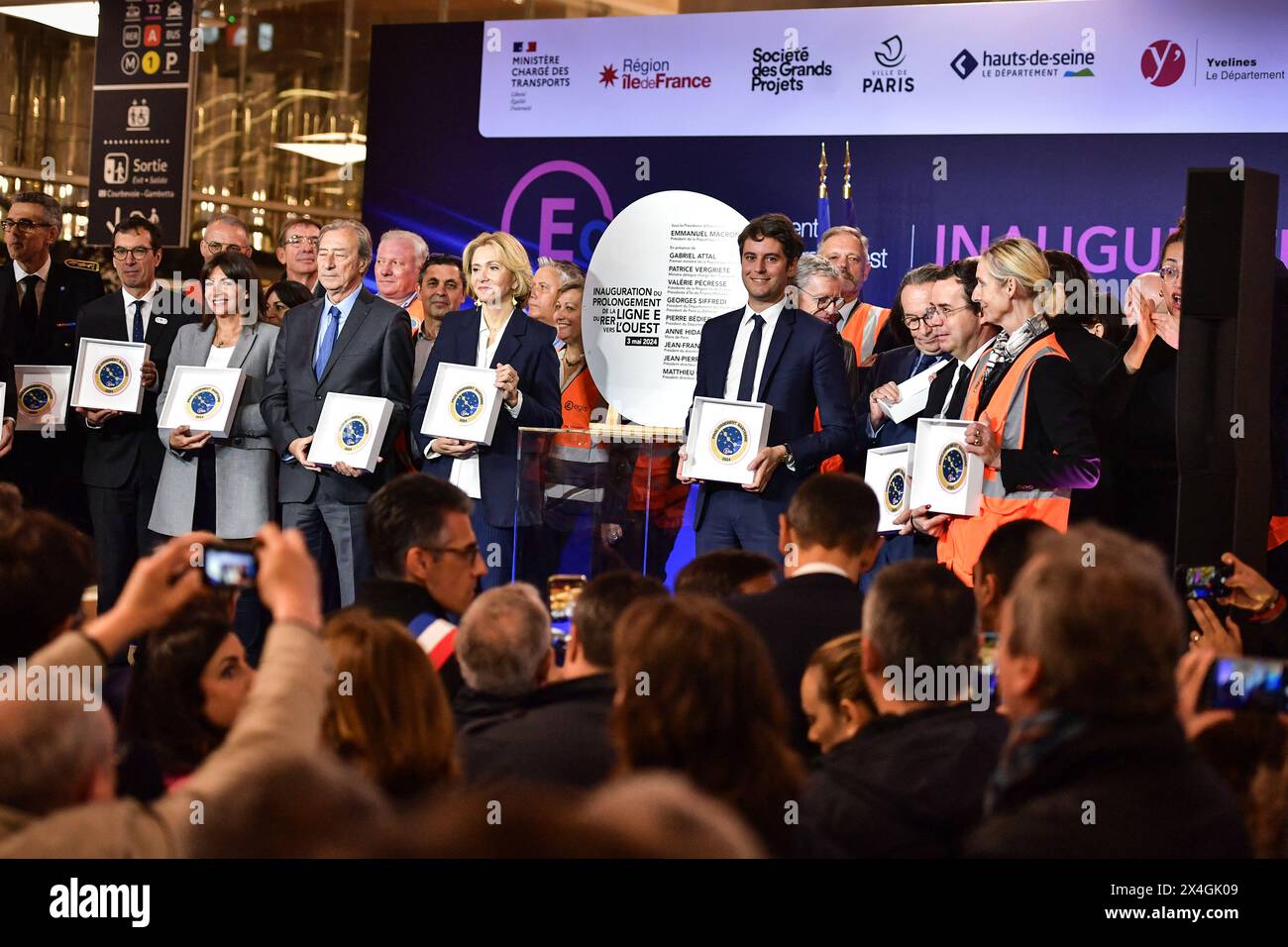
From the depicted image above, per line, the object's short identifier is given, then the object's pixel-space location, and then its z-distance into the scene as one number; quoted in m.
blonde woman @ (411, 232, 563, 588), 6.11
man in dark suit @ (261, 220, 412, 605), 6.20
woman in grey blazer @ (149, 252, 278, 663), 6.36
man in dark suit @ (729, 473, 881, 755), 3.33
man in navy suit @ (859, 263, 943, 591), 5.65
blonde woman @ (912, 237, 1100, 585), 5.10
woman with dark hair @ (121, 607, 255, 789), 2.78
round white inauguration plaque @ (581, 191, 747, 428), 7.40
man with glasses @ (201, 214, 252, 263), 7.75
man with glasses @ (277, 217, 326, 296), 7.54
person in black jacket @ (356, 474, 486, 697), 3.62
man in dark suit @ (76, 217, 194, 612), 6.59
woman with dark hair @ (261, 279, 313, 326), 6.97
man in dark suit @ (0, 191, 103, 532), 6.85
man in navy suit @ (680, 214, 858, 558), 5.70
